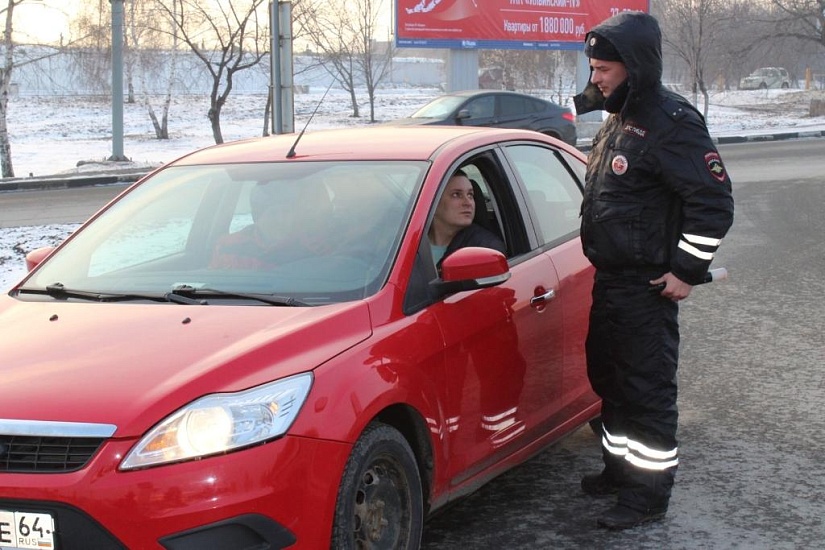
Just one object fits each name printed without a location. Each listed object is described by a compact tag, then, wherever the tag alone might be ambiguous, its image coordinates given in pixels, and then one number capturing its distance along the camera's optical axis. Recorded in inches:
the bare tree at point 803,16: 1695.4
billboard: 1152.2
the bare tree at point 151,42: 1290.6
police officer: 162.2
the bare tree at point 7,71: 860.6
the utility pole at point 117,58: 852.0
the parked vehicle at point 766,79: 2516.0
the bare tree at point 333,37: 1577.3
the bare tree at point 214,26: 1135.0
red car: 113.7
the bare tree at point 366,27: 1688.0
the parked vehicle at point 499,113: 797.9
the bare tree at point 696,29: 1359.1
